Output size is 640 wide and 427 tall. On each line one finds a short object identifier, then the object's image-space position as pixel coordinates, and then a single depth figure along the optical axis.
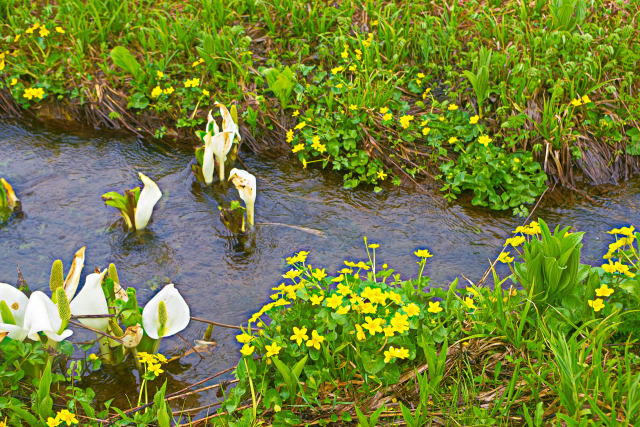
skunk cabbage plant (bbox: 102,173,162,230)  3.45
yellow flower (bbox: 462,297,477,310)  2.51
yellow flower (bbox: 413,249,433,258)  2.70
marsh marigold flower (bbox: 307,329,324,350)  2.36
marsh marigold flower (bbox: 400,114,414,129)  4.12
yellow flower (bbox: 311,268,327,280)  2.55
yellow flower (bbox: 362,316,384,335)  2.33
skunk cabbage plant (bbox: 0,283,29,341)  2.32
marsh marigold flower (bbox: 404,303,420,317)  2.38
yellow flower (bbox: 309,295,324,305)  2.46
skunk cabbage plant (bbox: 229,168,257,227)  3.51
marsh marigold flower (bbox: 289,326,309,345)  2.36
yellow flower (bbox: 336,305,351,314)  2.38
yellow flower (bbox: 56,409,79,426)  2.19
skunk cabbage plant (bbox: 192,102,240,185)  3.80
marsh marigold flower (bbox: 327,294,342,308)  2.38
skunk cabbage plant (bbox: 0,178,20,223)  3.68
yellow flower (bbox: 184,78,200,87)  4.53
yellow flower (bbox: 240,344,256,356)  2.37
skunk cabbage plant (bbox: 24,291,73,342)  2.28
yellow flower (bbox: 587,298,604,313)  2.37
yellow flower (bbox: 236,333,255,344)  2.40
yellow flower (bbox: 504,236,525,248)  2.73
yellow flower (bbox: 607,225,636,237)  2.58
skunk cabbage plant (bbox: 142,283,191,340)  2.51
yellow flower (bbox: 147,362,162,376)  2.46
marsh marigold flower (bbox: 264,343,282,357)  2.34
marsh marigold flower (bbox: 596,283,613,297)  2.39
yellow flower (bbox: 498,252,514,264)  2.75
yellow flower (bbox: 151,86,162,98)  4.50
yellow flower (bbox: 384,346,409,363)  2.31
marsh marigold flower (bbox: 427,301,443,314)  2.45
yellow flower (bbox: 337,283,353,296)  2.42
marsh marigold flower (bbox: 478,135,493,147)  3.91
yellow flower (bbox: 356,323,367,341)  2.34
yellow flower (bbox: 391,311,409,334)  2.34
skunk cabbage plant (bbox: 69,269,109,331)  2.40
